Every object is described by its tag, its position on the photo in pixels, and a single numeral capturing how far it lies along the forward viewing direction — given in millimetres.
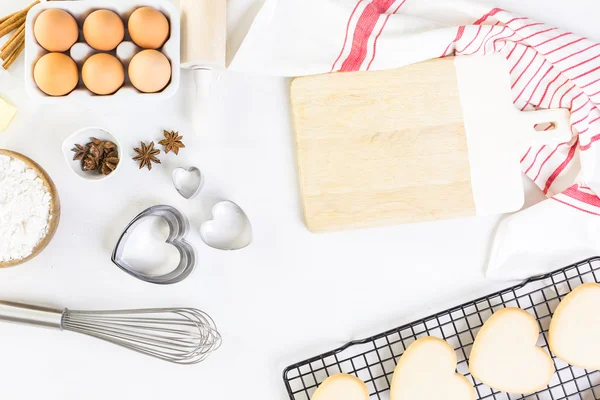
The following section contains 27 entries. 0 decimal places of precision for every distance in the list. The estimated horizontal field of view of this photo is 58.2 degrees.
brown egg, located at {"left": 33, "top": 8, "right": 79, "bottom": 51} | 697
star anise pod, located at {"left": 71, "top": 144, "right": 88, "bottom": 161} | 778
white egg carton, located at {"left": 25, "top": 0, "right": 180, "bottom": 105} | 712
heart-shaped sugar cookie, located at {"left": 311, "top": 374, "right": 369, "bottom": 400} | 808
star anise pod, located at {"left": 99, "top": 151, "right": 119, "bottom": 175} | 799
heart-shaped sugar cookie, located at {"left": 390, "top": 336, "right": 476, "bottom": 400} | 821
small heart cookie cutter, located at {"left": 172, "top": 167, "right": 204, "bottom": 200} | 830
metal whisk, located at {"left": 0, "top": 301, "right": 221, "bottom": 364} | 812
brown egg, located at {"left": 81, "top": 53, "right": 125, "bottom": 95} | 699
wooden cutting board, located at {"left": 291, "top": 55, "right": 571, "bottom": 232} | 840
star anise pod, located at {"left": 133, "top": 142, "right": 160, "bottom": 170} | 833
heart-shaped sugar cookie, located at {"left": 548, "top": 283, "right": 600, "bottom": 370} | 829
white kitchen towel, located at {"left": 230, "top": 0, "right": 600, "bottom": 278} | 821
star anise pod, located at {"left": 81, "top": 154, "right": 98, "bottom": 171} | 786
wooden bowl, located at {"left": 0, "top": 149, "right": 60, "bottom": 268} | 774
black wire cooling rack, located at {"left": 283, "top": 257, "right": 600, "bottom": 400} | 864
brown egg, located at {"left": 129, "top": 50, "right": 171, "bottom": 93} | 705
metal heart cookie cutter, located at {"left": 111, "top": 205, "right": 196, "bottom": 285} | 815
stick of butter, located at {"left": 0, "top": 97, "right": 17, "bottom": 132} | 835
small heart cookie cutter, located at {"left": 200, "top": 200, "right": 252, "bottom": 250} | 836
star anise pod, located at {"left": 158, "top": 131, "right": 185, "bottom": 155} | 835
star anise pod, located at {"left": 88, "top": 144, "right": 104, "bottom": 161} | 788
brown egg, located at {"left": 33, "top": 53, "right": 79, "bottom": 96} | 695
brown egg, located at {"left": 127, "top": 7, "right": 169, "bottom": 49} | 709
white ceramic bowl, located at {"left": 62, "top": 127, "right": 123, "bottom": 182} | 771
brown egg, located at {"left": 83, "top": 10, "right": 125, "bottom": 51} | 699
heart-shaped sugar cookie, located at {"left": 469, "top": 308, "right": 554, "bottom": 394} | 825
